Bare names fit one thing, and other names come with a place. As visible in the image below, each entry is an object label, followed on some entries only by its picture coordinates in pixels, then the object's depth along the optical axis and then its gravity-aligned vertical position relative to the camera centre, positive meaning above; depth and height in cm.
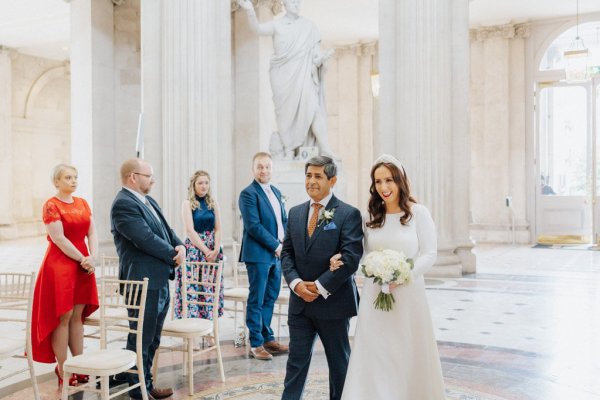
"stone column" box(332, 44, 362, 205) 1952 +283
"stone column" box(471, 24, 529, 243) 1697 +164
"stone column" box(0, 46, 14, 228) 1938 +199
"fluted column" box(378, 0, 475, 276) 940 +141
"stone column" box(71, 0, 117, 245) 1225 +189
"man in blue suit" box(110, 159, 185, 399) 409 -36
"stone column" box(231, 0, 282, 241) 1237 +211
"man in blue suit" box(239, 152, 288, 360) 521 -49
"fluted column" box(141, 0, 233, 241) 992 +174
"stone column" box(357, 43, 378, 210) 1936 +250
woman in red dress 446 -63
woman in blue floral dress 583 -26
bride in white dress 344 -74
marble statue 975 +188
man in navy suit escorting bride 348 -47
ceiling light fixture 1360 +289
